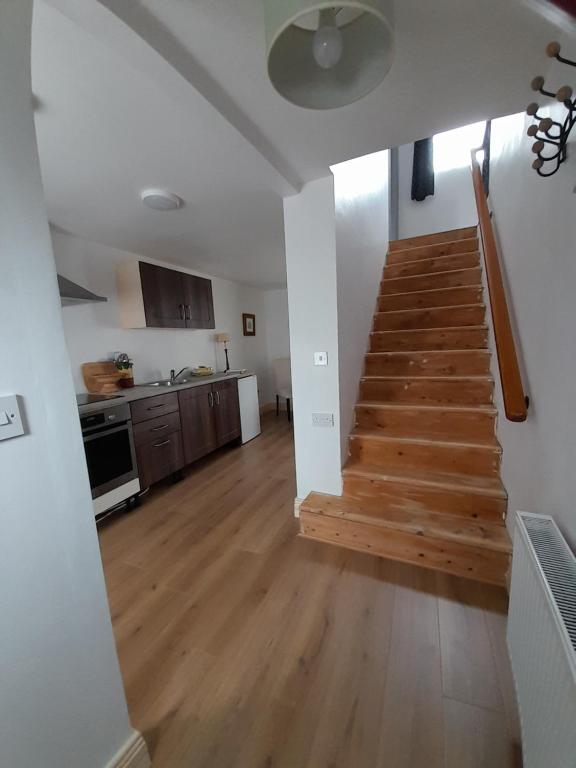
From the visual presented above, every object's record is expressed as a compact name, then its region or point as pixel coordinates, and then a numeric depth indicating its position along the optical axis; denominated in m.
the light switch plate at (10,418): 0.65
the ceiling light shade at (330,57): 0.69
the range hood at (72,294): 2.18
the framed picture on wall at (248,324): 5.05
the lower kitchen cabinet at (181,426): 2.56
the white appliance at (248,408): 3.88
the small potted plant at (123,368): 2.93
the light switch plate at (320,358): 1.96
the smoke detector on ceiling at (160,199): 1.92
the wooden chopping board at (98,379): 2.73
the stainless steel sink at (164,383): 3.21
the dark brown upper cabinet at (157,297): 2.94
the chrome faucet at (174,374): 3.51
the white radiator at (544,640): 0.62
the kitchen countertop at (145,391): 2.16
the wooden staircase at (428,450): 1.69
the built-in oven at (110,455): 2.13
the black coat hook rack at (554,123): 0.69
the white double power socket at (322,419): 2.02
